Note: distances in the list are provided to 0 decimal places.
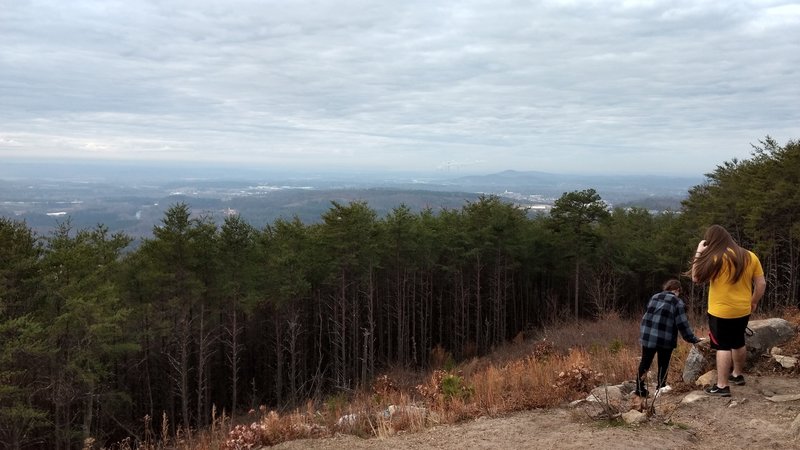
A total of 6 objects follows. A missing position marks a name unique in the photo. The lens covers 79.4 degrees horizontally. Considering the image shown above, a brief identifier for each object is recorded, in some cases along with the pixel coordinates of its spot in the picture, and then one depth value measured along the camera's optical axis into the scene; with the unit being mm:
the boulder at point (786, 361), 6109
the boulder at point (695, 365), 6082
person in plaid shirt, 5508
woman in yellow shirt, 5176
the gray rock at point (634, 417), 4844
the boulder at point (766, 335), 6363
